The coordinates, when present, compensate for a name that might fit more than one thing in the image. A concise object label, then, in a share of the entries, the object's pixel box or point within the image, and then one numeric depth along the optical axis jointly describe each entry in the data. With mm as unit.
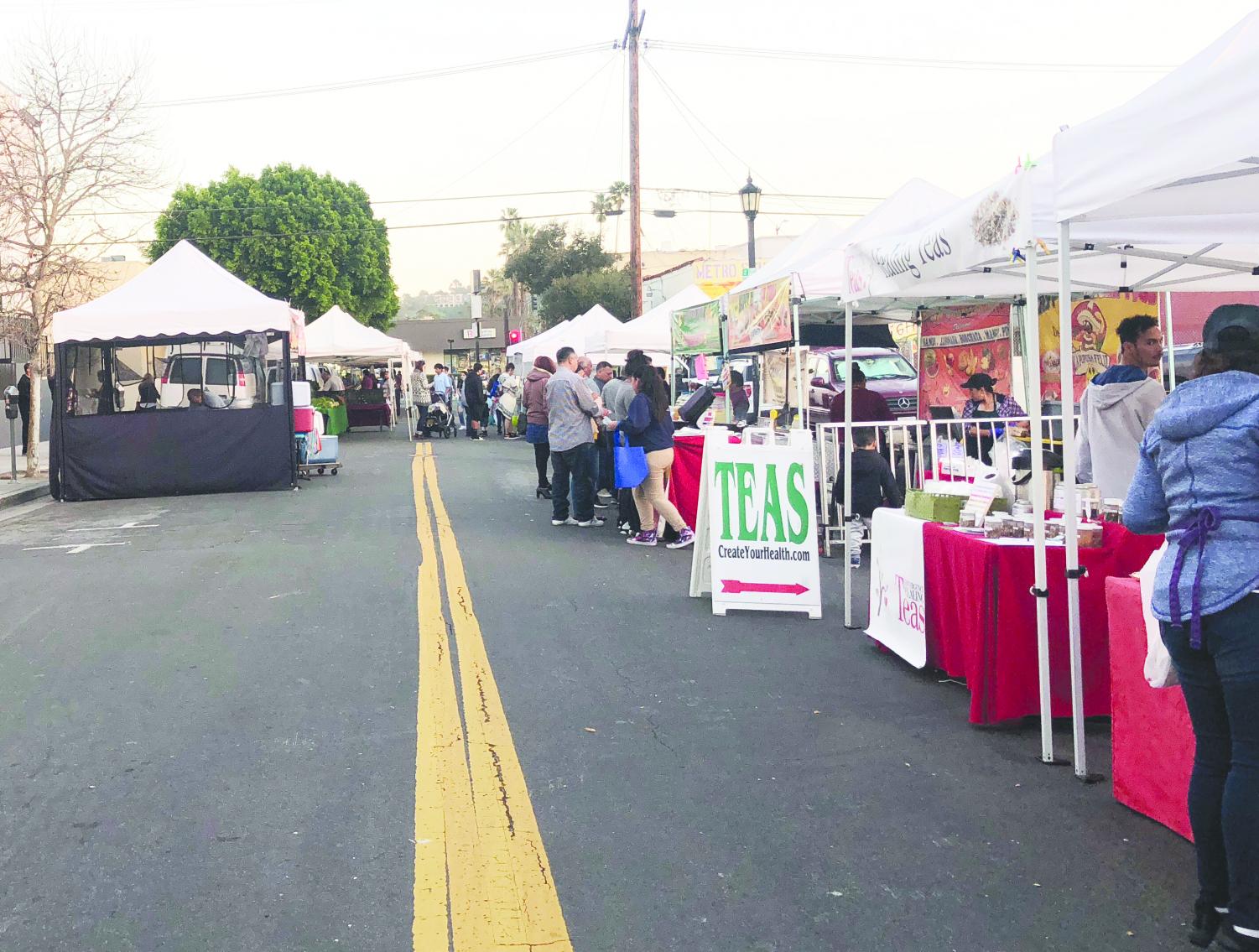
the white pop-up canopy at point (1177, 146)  3545
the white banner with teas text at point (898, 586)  6336
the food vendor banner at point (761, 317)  11367
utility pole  26797
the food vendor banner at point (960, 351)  12383
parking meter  18578
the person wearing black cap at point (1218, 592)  3234
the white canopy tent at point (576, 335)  24184
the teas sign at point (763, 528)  7922
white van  20406
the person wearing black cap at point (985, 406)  11227
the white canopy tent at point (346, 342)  30391
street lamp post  20906
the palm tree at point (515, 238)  88938
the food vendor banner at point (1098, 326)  10781
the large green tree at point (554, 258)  66188
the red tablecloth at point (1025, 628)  5332
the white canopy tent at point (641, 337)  21656
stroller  30828
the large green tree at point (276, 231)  46594
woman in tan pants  10336
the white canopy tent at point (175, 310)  16500
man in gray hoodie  6805
